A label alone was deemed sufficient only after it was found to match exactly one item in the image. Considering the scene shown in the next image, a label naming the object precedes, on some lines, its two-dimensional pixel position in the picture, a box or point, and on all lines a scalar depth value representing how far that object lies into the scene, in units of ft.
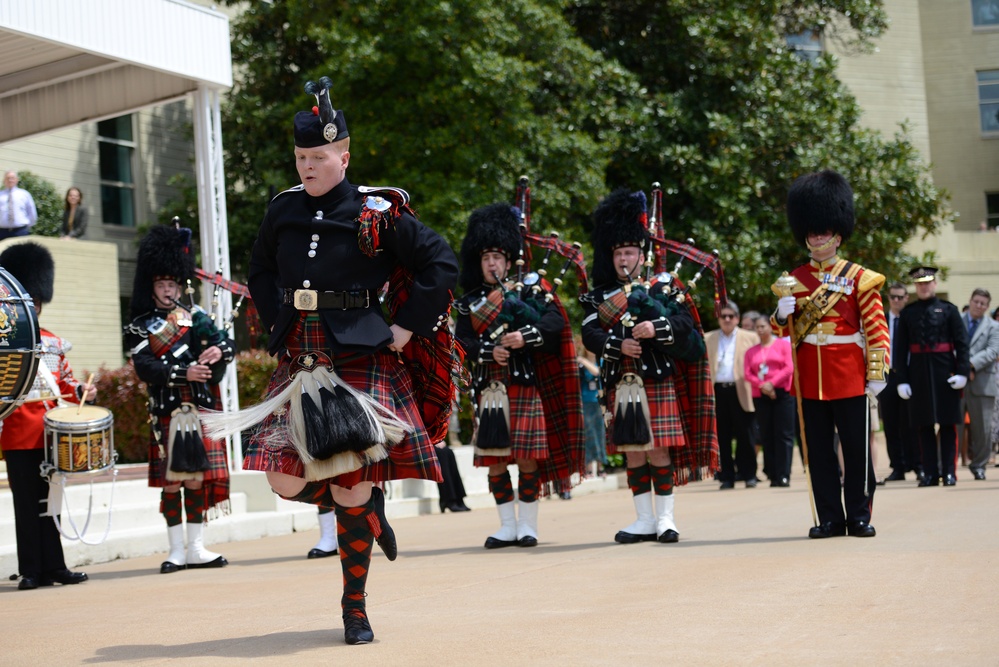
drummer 48.63
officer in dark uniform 76.09
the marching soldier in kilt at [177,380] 52.40
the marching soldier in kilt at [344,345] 29.68
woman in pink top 85.09
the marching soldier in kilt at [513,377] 52.11
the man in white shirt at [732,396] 87.18
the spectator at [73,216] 110.63
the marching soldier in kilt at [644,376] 50.01
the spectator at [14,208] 94.68
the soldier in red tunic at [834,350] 47.95
